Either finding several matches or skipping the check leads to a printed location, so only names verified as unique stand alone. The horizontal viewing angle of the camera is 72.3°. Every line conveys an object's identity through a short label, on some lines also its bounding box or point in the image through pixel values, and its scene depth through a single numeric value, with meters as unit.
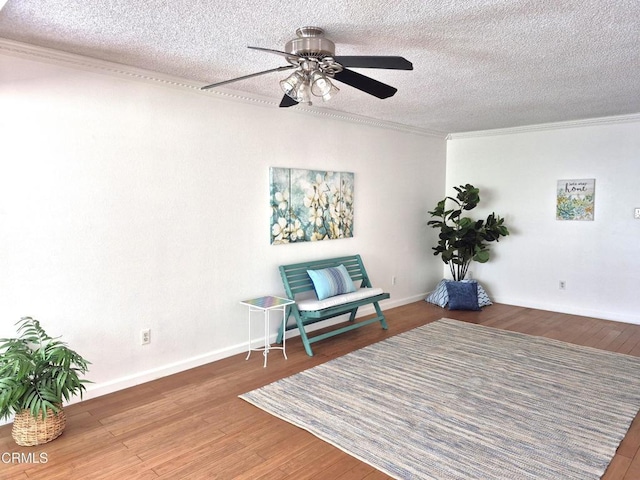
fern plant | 2.39
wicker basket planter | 2.49
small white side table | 3.80
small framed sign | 5.36
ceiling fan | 2.50
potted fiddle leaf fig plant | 5.77
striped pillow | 4.37
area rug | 2.42
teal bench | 4.10
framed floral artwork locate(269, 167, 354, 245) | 4.31
